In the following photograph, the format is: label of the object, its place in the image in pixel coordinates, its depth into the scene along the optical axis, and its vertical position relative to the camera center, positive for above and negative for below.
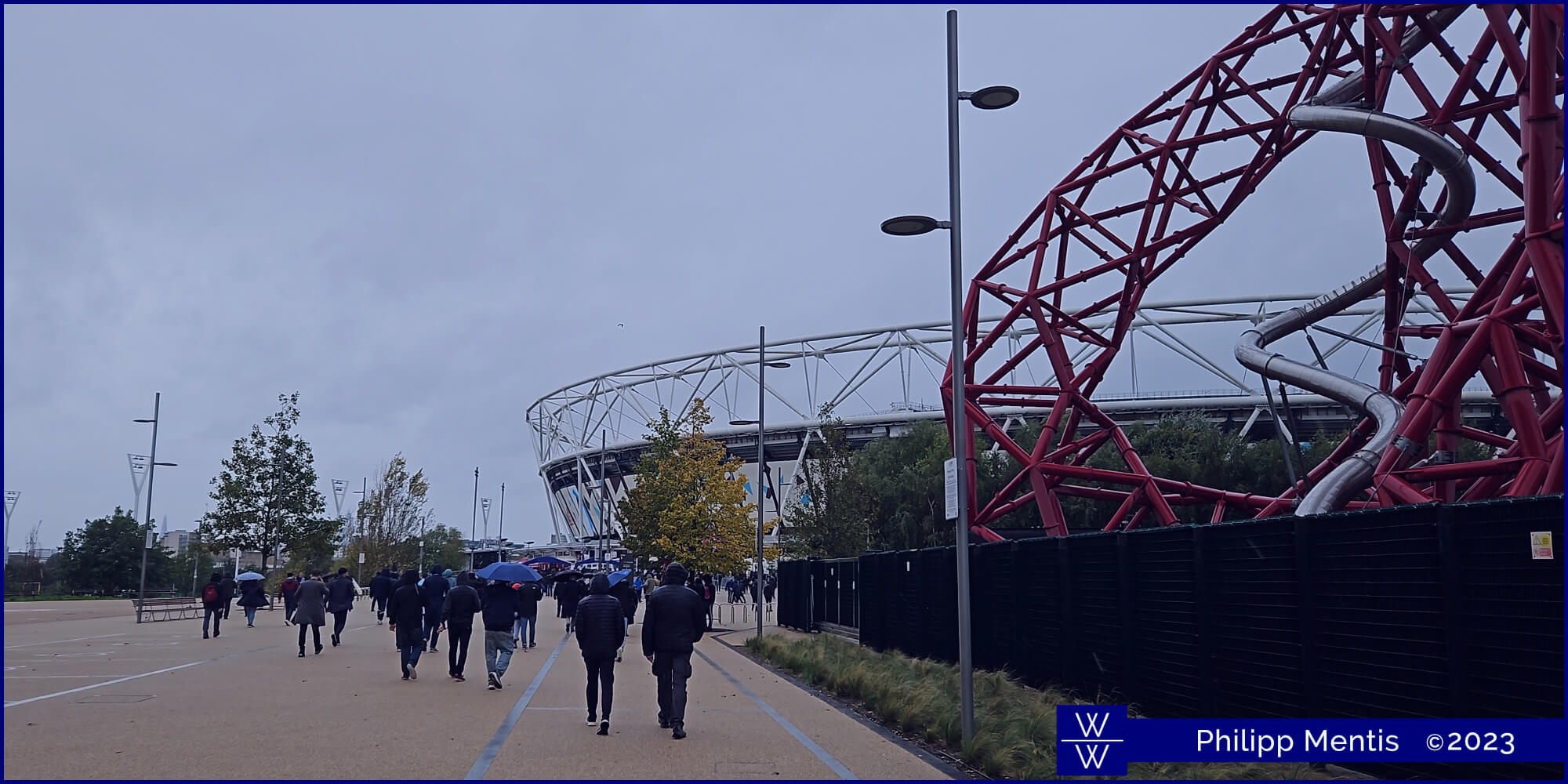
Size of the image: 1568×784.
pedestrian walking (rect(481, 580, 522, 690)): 15.66 -1.50
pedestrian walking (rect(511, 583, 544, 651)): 24.45 -2.13
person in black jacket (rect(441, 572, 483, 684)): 16.41 -1.40
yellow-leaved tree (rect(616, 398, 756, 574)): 35.91 -0.12
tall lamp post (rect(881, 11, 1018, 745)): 11.40 +2.22
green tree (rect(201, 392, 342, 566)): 46.25 +0.46
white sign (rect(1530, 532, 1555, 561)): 7.48 -0.28
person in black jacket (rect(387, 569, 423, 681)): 17.23 -1.53
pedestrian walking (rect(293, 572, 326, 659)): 21.59 -1.69
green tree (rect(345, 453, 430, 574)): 67.19 -0.38
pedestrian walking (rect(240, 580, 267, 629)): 32.91 -2.33
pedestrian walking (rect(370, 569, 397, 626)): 29.99 -1.86
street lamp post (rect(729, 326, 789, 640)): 31.36 +2.86
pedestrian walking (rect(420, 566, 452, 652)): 18.84 -1.29
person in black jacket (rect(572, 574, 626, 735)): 11.78 -1.22
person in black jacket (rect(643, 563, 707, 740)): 11.30 -1.19
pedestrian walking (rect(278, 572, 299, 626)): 31.77 -2.14
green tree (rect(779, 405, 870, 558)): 36.91 -0.16
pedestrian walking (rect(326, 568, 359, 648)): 24.88 -1.81
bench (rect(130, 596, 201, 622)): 35.22 -3.01
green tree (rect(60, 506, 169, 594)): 67.69 -2.35
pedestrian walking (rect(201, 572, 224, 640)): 27.67 -1.99
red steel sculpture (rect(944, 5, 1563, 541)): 14.50 +3.92
